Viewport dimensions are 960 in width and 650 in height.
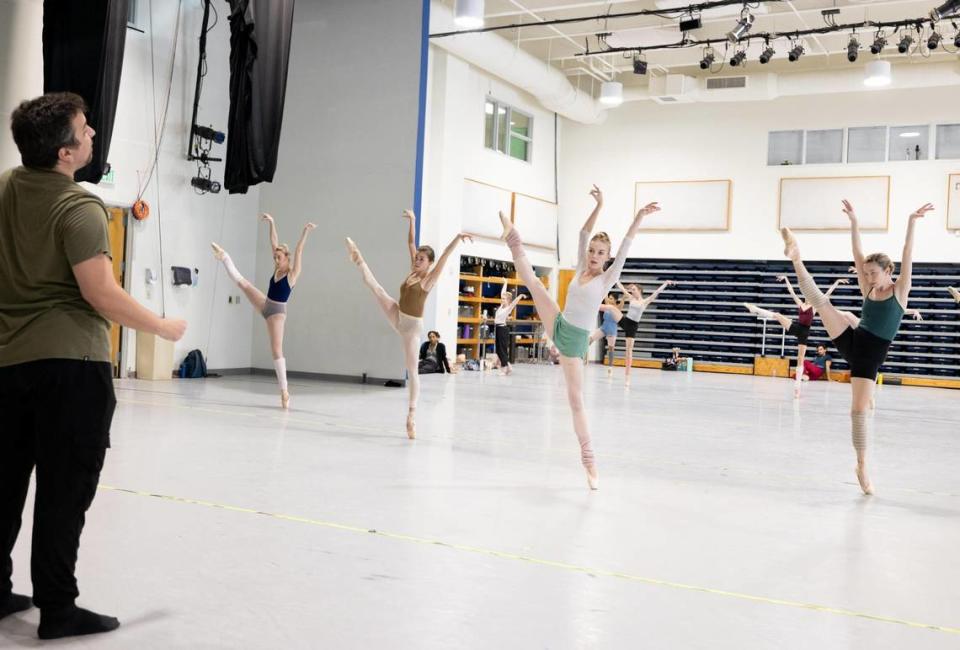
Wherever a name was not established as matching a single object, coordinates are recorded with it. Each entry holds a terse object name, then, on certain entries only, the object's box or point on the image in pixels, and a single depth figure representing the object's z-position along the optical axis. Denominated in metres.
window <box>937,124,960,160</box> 19.50
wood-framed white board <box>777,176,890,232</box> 19.98
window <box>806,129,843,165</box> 20.60
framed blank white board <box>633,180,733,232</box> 21.53
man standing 2.65
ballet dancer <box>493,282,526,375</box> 17.03
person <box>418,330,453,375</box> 16.36
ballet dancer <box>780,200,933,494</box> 5.87
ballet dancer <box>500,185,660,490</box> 5.70
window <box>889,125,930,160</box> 19.75
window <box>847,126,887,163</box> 20.19
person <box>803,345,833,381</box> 20.08
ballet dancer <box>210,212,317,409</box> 9.54
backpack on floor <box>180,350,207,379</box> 12.89
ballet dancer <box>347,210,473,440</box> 7.65
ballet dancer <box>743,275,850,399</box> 12.88
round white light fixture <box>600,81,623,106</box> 18.23
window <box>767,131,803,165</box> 21.02
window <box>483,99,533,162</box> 19.81
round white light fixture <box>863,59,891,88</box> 16.27
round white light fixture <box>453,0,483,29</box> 12.27
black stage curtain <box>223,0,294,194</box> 10.85
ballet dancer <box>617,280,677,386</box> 16.20
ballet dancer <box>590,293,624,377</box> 16.61
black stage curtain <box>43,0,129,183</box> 9.10
